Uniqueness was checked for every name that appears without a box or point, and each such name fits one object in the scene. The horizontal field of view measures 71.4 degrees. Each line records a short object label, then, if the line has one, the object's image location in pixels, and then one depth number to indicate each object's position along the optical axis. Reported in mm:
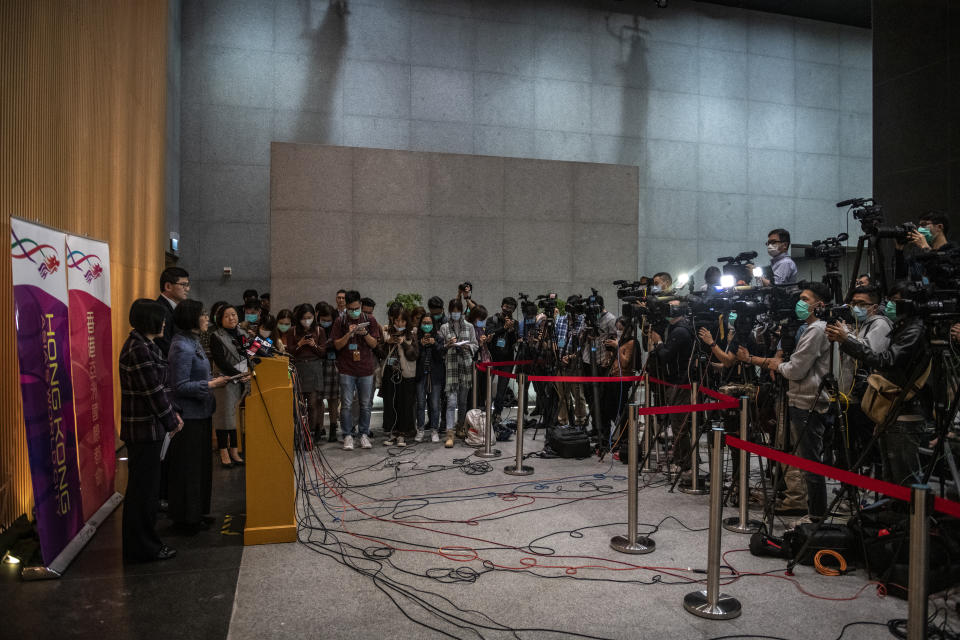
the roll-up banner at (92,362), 4164
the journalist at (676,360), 5727
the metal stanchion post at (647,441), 5695
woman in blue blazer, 4311
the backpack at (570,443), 6609
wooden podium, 4184
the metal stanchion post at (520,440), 5930
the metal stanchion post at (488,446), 6587
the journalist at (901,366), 3451
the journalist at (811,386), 4285
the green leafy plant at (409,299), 8695
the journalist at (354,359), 7012
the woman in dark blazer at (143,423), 3787
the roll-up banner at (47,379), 3359
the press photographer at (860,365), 4672
